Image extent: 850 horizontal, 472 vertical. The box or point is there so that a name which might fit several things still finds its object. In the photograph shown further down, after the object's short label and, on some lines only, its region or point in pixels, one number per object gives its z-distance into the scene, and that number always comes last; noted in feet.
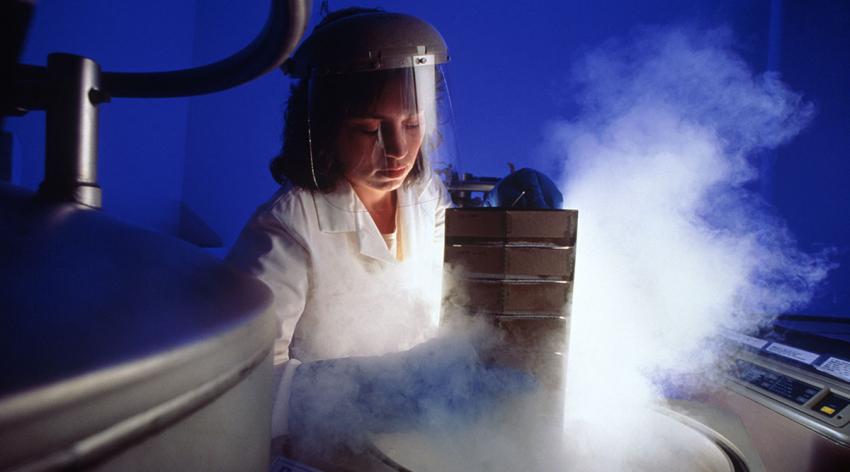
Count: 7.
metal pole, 1.50
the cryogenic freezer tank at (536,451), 2.37
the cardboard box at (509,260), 2.52
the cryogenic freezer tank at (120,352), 0.66
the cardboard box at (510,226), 2.49
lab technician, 2.60
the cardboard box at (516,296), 2.56
